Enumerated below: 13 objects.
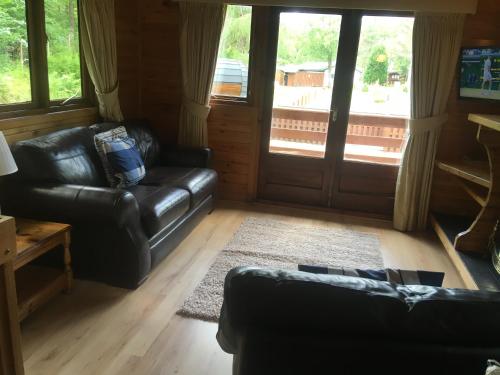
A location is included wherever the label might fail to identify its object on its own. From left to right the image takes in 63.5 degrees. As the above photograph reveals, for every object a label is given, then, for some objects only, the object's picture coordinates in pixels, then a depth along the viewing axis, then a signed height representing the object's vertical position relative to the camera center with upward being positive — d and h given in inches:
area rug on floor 106.3 -52.0
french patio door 159.0 -13.8
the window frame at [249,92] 161.9 -2.9
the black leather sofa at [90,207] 97.3 -32.8
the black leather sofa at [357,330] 41.1 -23.9
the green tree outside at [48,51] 111.0 +5.3
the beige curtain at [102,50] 136.5 +8.0
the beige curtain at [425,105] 143.2 -2.8
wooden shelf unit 108.7 -35.7
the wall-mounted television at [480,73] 132.0 +9.4
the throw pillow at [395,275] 55.1 -24.1
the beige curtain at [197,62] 160.4 +7.5
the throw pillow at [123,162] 121.9 -26.1
